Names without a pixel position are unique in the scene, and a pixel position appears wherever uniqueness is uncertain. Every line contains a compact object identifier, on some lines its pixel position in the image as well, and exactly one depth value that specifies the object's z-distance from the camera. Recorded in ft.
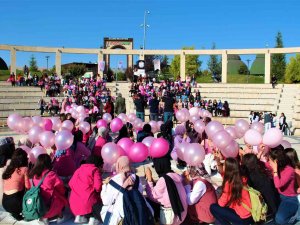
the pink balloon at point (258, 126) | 24.47
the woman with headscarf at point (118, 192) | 12.88
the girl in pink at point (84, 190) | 14.49
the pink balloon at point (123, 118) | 31.39
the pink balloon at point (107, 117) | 32.12
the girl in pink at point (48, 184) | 14.14
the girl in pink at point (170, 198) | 13.51
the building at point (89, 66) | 168.78
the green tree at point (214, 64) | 178.17
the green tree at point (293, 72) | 130.57
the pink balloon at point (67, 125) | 24.33
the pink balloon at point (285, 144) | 19.31
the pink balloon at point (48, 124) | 25.71
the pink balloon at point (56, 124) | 26.34
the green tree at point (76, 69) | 153.22
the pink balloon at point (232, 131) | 23.41
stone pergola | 85.39
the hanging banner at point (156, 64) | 96.68
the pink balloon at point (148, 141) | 21.24
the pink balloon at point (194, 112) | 32.26
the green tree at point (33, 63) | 192.22
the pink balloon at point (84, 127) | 26.18
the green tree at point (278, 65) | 154.45
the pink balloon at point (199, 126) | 25.73
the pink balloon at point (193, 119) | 29.42
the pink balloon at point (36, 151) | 17.71
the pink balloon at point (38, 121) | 25.69
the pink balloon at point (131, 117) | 31.50
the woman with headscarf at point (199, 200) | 14.10
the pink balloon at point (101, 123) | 29.72
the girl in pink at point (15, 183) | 14.39
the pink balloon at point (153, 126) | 29.88
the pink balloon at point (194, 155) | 16.06
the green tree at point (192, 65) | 159.55
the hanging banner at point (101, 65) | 89.56
